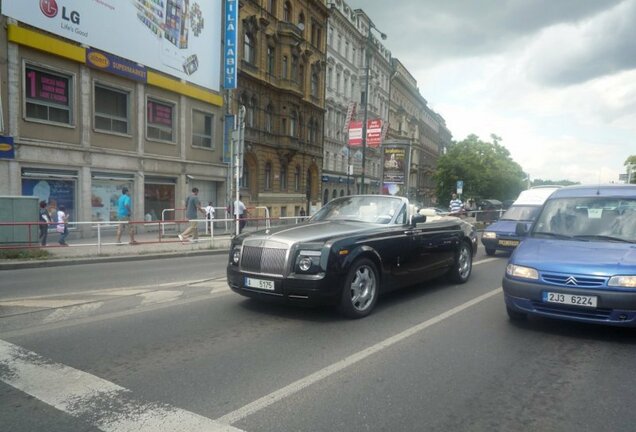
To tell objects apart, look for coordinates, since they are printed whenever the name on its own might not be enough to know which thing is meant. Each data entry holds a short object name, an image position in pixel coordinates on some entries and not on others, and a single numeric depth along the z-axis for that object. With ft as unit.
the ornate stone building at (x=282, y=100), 100.12
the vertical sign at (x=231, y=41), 83.30
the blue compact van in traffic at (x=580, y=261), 15.74
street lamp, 91.15
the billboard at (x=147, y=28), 55.11
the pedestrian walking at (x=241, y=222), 60.05
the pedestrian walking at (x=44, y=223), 42.22
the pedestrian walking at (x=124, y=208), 50.42
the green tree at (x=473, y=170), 176.45
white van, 41.91
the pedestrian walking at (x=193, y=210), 51.67
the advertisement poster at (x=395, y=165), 81.56
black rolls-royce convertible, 17.92
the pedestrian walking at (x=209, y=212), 66.13
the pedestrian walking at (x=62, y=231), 45.47
